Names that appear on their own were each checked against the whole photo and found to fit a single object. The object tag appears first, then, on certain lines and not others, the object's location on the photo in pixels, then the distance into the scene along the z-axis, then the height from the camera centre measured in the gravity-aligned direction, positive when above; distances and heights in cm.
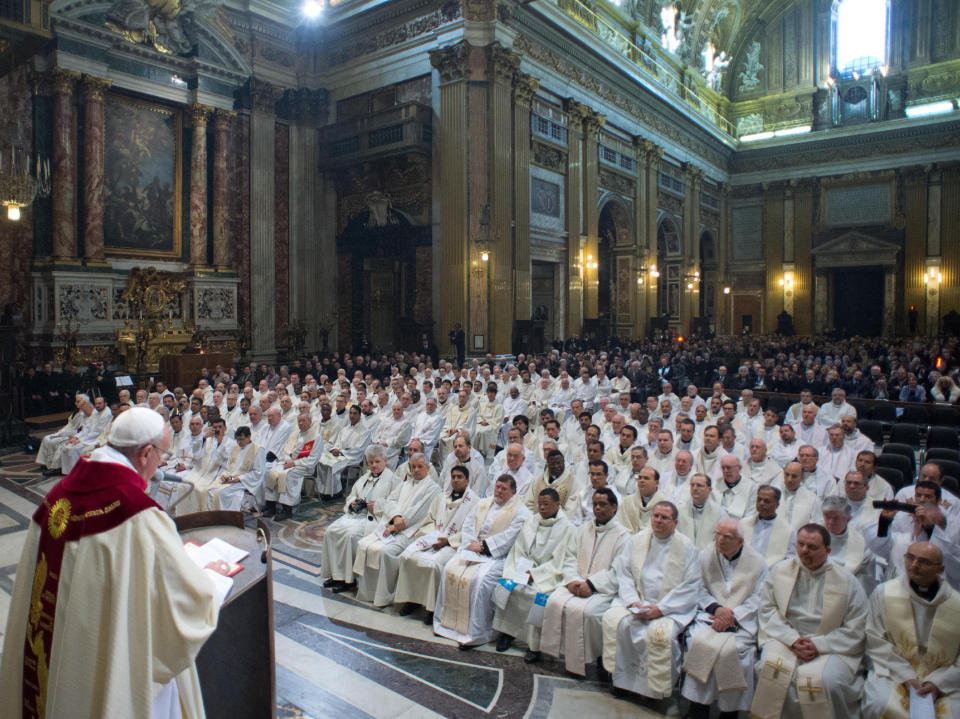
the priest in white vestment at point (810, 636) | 353 -165
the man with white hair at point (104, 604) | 217 -87
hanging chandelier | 1029 +236
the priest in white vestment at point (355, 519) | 573 -159
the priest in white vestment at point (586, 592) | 430 -169
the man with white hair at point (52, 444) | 984 -151
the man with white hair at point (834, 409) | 1021 -104
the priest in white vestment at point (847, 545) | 439 -136
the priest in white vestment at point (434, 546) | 516 -164
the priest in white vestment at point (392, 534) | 541 -164
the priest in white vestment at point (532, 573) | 461 -166
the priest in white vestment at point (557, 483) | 616 -132
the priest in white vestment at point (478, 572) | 481 -170
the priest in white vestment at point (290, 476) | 788 -160
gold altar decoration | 1510 +42
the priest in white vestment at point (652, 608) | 397 -168
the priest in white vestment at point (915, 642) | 333 -156
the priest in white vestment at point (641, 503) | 512 -128
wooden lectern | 268 -129
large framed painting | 1566 +395
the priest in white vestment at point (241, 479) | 748 -158
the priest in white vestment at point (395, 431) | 959 -131
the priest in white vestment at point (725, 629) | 378 -171
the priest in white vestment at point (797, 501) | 529 -129
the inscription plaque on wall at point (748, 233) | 3341 +550
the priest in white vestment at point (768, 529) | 472 -134
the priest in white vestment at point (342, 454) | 866 -150
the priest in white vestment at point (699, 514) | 512 -133
